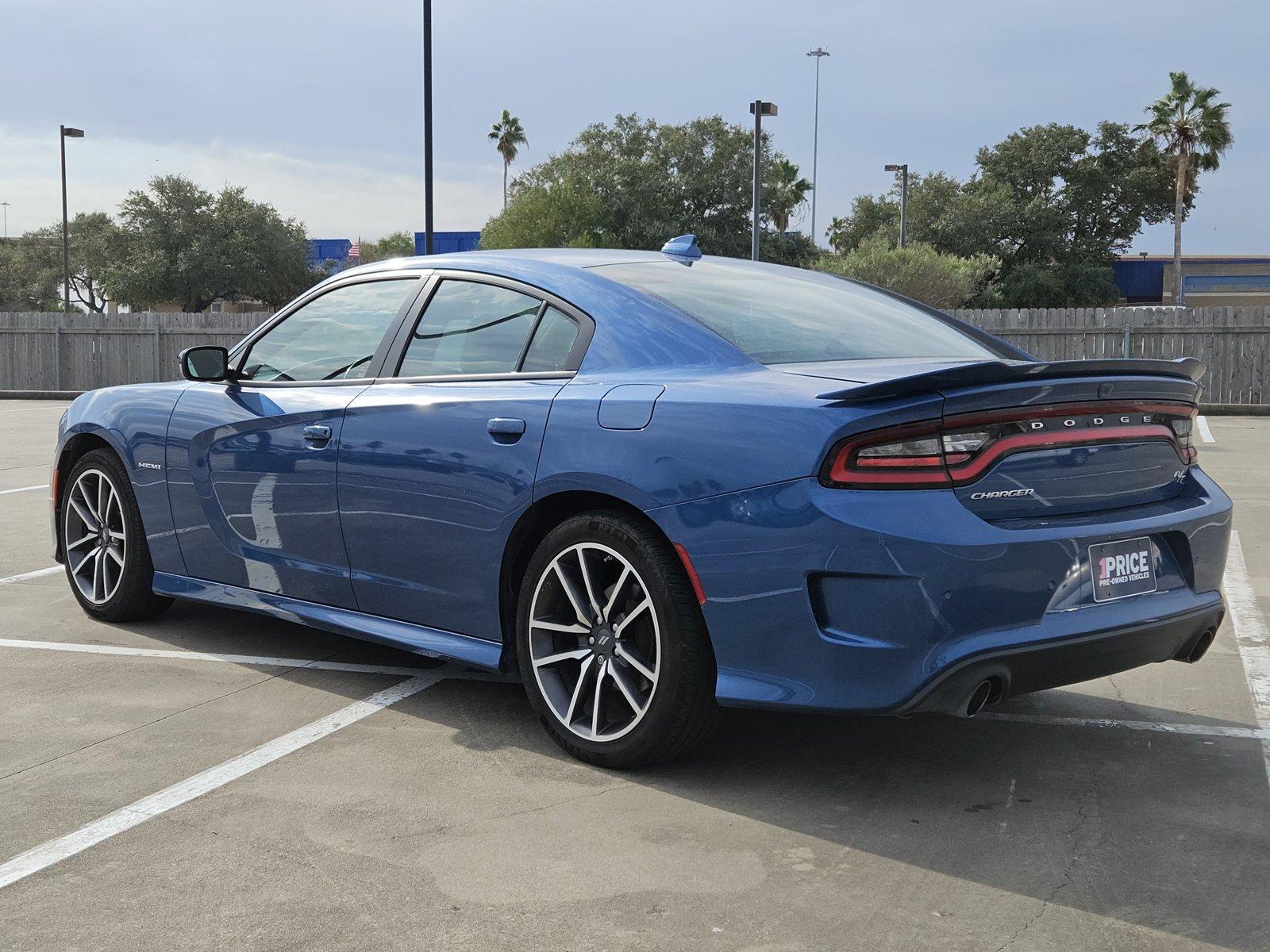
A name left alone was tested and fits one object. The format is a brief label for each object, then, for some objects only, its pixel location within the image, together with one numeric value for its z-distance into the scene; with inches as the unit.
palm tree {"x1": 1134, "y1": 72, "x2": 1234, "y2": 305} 2145.7
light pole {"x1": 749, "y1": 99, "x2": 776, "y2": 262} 965.2
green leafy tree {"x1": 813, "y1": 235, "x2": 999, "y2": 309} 1653.5
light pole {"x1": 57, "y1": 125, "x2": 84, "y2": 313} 1511.0
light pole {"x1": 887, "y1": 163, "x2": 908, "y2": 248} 1625.1
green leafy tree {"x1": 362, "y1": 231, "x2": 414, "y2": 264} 3864.2
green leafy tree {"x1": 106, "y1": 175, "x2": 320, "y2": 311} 2292.1
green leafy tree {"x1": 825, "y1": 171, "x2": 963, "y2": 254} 2401.0
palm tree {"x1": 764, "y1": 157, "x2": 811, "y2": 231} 2763.3
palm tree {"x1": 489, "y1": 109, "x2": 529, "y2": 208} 3553.2
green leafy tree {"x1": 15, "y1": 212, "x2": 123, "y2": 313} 2335.1
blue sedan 133.3
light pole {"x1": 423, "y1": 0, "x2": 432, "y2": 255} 701.9
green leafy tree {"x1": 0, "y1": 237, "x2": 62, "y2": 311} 3176.7
